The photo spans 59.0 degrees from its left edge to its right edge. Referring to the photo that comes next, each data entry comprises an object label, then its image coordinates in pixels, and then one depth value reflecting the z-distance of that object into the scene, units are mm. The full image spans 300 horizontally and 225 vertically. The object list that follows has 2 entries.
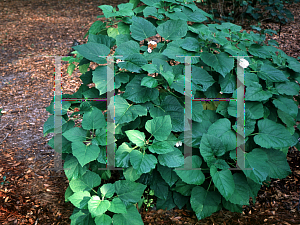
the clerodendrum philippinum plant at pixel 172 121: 1575
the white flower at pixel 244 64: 1773
